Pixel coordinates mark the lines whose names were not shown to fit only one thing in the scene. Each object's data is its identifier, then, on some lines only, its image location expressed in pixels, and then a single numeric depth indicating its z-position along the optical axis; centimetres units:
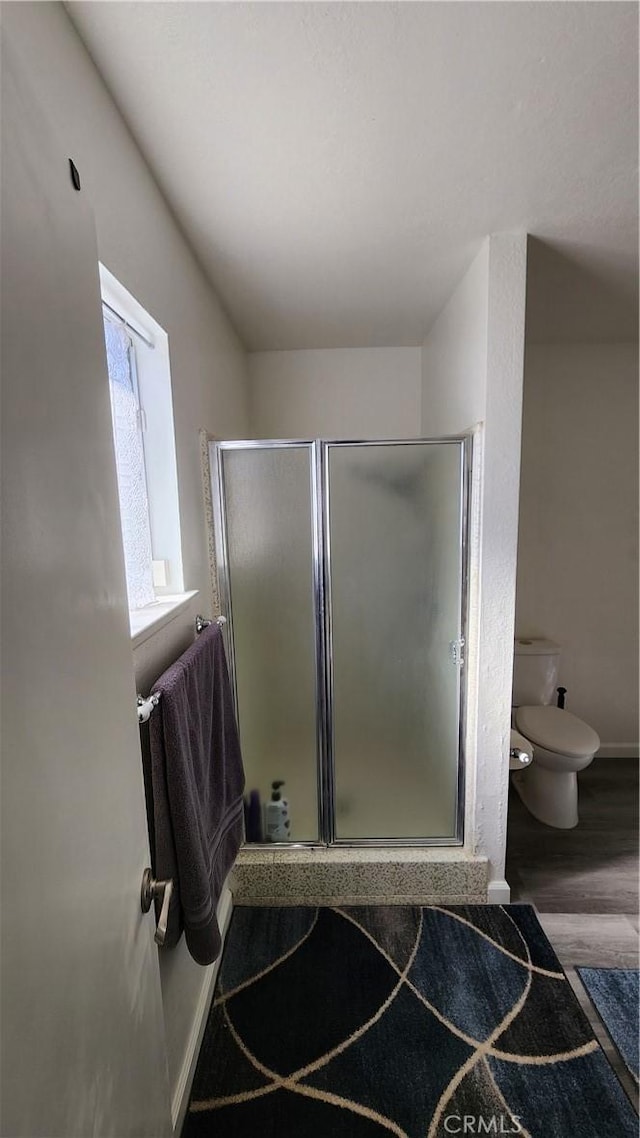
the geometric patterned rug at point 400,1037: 114
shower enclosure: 175
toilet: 210
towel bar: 86
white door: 42
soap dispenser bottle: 192
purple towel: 98
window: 115
